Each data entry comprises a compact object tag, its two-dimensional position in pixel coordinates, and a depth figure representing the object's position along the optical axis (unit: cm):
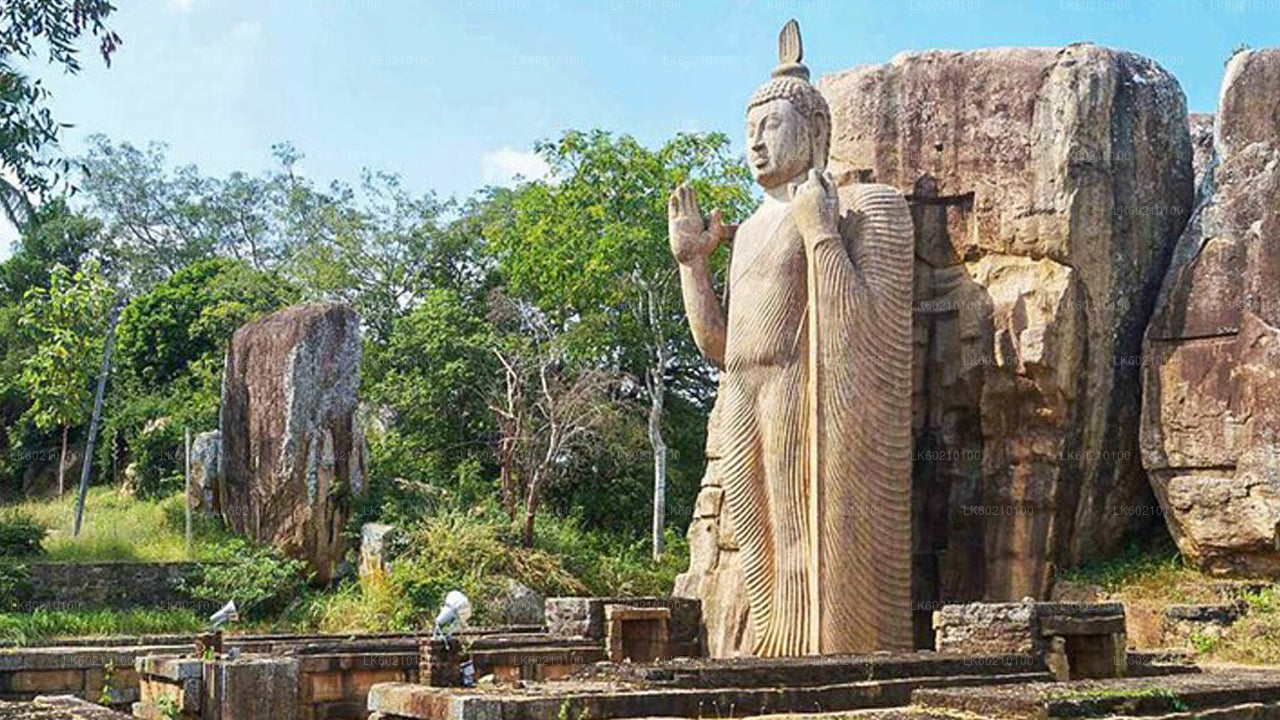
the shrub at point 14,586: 1748
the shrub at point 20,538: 1917
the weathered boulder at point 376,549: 1950
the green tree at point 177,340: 2675
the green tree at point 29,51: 993
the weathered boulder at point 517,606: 1933
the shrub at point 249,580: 1852
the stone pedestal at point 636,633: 1209
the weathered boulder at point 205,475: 2173
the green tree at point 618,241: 2273
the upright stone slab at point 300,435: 1978
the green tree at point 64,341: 2230
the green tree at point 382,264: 2850
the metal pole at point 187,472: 2076
